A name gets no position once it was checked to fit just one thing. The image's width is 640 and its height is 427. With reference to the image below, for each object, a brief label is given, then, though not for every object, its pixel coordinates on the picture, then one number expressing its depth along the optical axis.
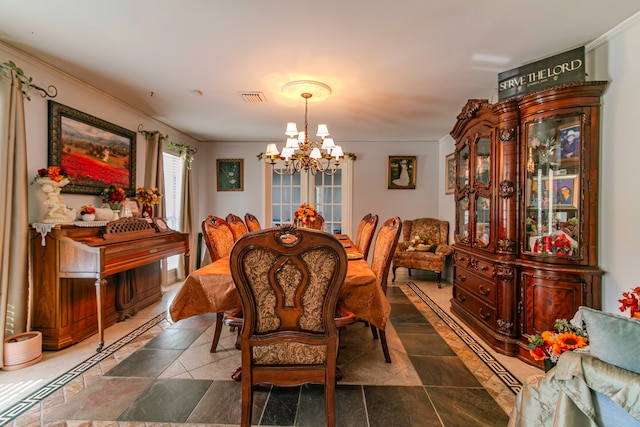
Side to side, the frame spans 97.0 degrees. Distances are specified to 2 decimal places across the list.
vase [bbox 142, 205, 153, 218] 3.53
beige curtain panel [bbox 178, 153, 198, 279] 4.62
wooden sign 2.09
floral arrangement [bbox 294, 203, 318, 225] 2.98
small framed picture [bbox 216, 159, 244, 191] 5.44
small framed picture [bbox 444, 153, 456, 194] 4.68
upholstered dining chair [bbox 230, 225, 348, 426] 1.29
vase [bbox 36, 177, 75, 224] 2.29
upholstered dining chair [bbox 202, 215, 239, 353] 2.28
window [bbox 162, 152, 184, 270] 4.44
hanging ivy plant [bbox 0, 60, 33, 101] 2.06
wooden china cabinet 2.06
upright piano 2.29
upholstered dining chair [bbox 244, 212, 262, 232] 3.84
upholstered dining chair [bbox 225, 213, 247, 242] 3.04
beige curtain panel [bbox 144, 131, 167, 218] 3.81
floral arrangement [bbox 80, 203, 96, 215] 2.66
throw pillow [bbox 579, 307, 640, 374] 0.88
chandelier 2.76
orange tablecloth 1.79
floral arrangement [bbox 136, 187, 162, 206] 3.51
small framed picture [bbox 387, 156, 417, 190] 5.32
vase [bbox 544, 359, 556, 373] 1.61
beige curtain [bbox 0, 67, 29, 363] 2.05
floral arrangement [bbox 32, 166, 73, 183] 2.29
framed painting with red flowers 2.57
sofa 0.86
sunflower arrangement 1.48
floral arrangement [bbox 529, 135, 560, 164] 2.22
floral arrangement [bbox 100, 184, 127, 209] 3.07
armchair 4.39
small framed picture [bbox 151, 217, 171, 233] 3.31
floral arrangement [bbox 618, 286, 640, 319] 1.61
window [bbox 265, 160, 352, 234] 5.46
